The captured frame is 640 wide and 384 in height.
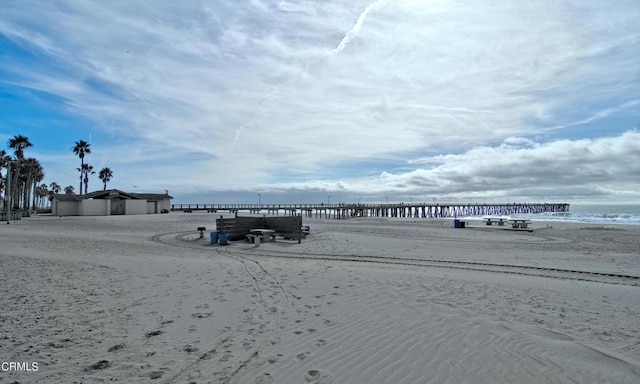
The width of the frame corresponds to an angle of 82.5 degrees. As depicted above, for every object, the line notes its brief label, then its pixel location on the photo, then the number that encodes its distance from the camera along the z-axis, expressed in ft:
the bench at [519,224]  106.65
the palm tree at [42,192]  344.08
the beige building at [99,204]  147.02
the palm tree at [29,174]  198.49
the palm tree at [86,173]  246.88
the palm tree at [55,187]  365.40
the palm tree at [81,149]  214.69
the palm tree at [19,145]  169.89
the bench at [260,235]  58.92
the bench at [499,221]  115.98
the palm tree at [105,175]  269.44
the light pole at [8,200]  95.67
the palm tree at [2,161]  187.01
